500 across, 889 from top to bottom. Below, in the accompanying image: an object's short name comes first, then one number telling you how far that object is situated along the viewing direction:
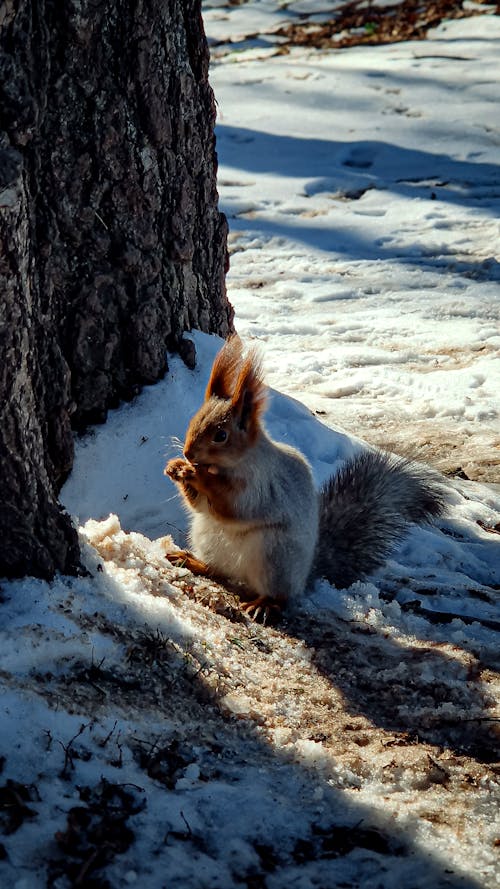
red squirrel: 3.78
